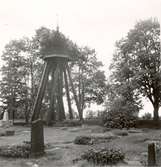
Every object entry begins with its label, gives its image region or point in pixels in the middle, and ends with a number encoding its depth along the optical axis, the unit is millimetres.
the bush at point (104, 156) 8875
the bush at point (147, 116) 30300
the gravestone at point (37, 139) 10180
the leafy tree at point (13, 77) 32928
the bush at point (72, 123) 20891
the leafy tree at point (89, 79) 35750
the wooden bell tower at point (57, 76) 21750
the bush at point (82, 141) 12768
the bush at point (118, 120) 17781
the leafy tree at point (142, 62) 25875
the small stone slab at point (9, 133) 17638
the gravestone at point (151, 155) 8595
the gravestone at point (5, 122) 24781
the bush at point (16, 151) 10266
